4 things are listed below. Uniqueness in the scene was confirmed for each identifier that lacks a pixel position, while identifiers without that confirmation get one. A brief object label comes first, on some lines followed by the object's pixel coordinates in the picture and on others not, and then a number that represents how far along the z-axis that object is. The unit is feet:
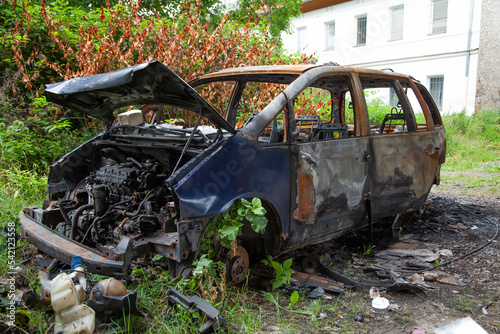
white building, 45.52
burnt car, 8.88
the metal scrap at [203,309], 7.78
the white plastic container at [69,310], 7.45
